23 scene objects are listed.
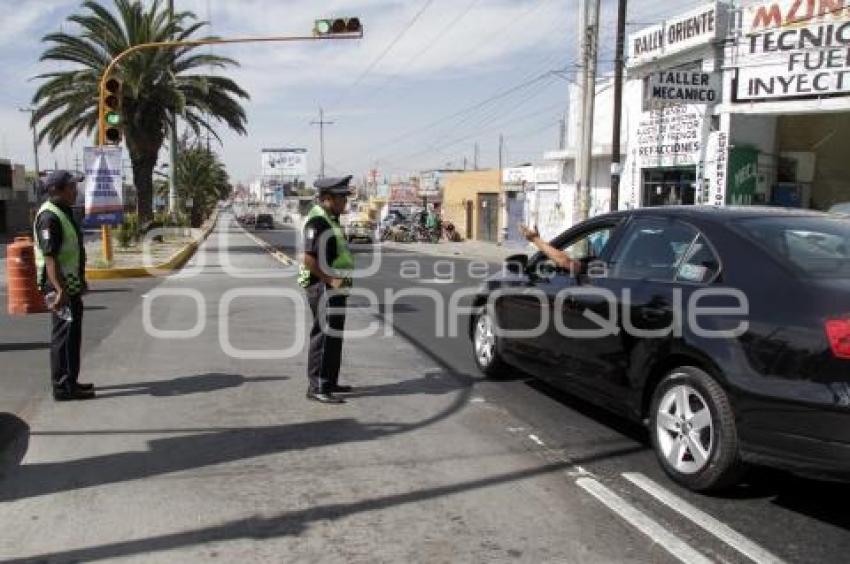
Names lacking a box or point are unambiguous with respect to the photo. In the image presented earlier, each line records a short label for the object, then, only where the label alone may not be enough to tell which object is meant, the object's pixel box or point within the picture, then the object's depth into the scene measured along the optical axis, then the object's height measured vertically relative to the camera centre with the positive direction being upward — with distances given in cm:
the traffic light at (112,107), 1820 +147
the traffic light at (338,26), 1888 +326
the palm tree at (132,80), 2909 +325
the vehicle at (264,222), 7612 -342
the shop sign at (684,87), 2109 +231
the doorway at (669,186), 2367 -2
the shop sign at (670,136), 2277 +131
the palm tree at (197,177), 6956 +28
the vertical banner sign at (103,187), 2031 -17
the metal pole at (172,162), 3183 +79
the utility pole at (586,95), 2480 +245
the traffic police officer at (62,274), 681 -72
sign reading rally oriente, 2169 +393
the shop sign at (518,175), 3927 +40
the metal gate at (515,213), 4116 -137
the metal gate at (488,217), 4716 -178
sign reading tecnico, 1819 +292
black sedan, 425 -81
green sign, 2150 +33
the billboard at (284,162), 11931 +258
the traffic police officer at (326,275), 688 -71
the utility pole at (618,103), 2334 +213
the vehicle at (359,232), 4616 -259
